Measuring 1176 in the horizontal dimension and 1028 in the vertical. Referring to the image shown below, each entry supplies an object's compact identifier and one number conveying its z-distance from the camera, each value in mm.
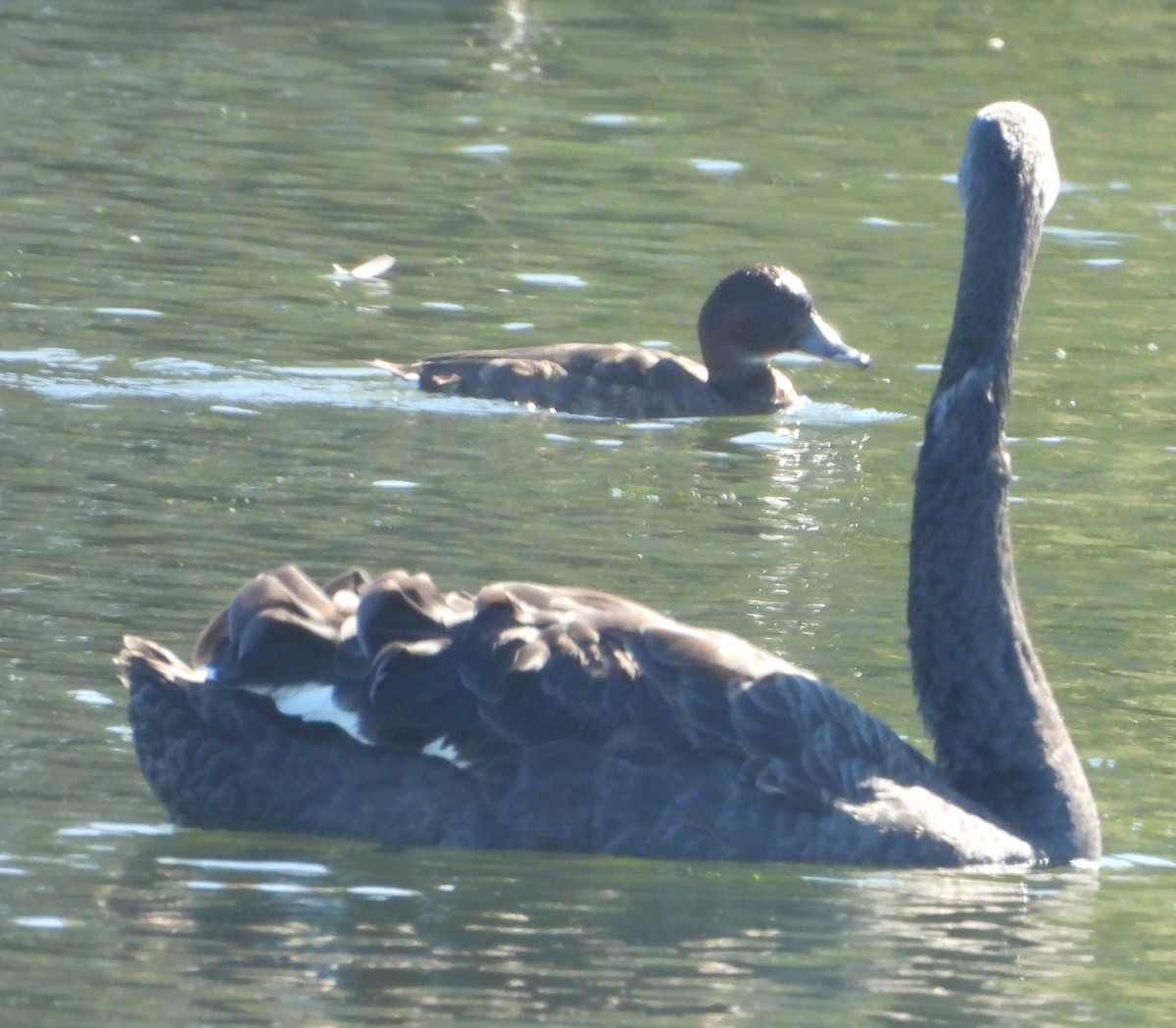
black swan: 14367
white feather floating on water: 31031
